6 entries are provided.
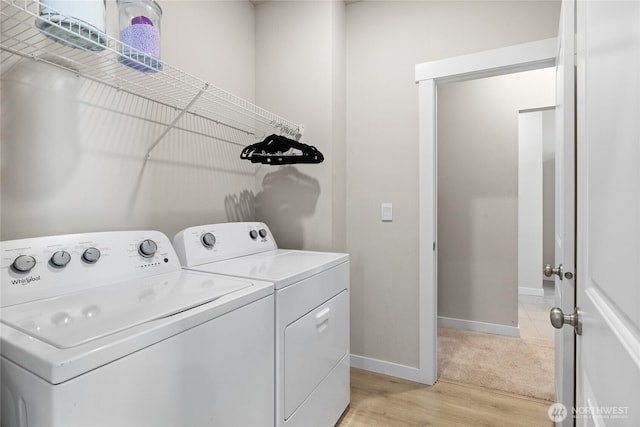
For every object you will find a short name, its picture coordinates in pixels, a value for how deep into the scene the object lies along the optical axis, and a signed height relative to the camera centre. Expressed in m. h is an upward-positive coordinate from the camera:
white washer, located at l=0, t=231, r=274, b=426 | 0.62 -0.29
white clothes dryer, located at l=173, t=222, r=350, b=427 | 1.21 -0.42
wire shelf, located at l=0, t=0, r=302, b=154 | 1.08 +0.59
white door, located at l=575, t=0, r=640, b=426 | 0.42 -0.01
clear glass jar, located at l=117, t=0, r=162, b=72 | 1.18 +0.66
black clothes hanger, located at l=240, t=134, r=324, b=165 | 1.85 +0.35
